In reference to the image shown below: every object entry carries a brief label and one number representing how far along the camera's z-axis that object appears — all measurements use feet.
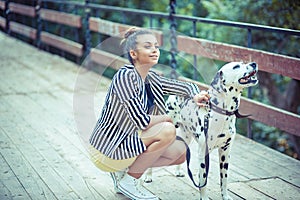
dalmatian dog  9.64
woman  9.80
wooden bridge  11.37
